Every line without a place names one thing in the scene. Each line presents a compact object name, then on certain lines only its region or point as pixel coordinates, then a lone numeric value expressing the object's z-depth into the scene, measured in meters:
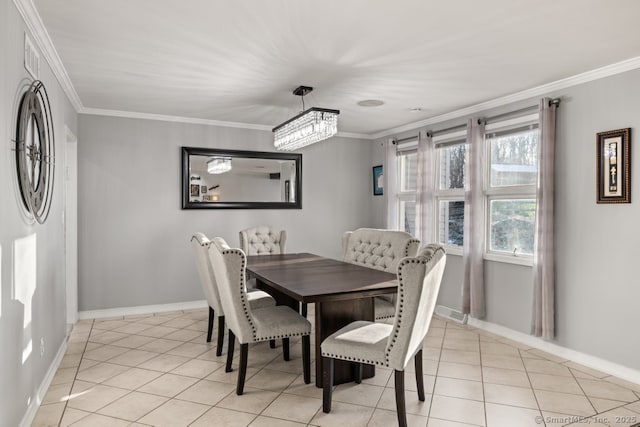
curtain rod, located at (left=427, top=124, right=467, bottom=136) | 4.76
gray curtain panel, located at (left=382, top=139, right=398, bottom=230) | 5.85
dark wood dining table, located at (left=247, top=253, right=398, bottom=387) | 2.82
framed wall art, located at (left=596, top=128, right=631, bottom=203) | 3.22
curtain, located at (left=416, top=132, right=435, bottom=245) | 5.17
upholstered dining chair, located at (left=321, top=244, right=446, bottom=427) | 2.33
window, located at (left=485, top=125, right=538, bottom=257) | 4.09
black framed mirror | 5.34
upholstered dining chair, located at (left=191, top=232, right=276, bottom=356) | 3.51
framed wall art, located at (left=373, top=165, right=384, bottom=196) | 6.28
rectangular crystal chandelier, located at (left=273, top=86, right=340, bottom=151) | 3.58
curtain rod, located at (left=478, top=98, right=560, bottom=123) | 3.72
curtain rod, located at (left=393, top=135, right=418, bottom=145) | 5.51
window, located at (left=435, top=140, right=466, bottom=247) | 4.93
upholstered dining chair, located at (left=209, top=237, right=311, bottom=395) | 2.85
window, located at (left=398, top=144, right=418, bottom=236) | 5.74
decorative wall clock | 2.38
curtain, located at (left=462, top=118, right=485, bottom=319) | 4.44
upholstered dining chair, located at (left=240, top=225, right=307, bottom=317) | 5.02
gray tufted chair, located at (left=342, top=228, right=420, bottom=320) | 3.66
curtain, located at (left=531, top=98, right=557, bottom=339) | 3.71
